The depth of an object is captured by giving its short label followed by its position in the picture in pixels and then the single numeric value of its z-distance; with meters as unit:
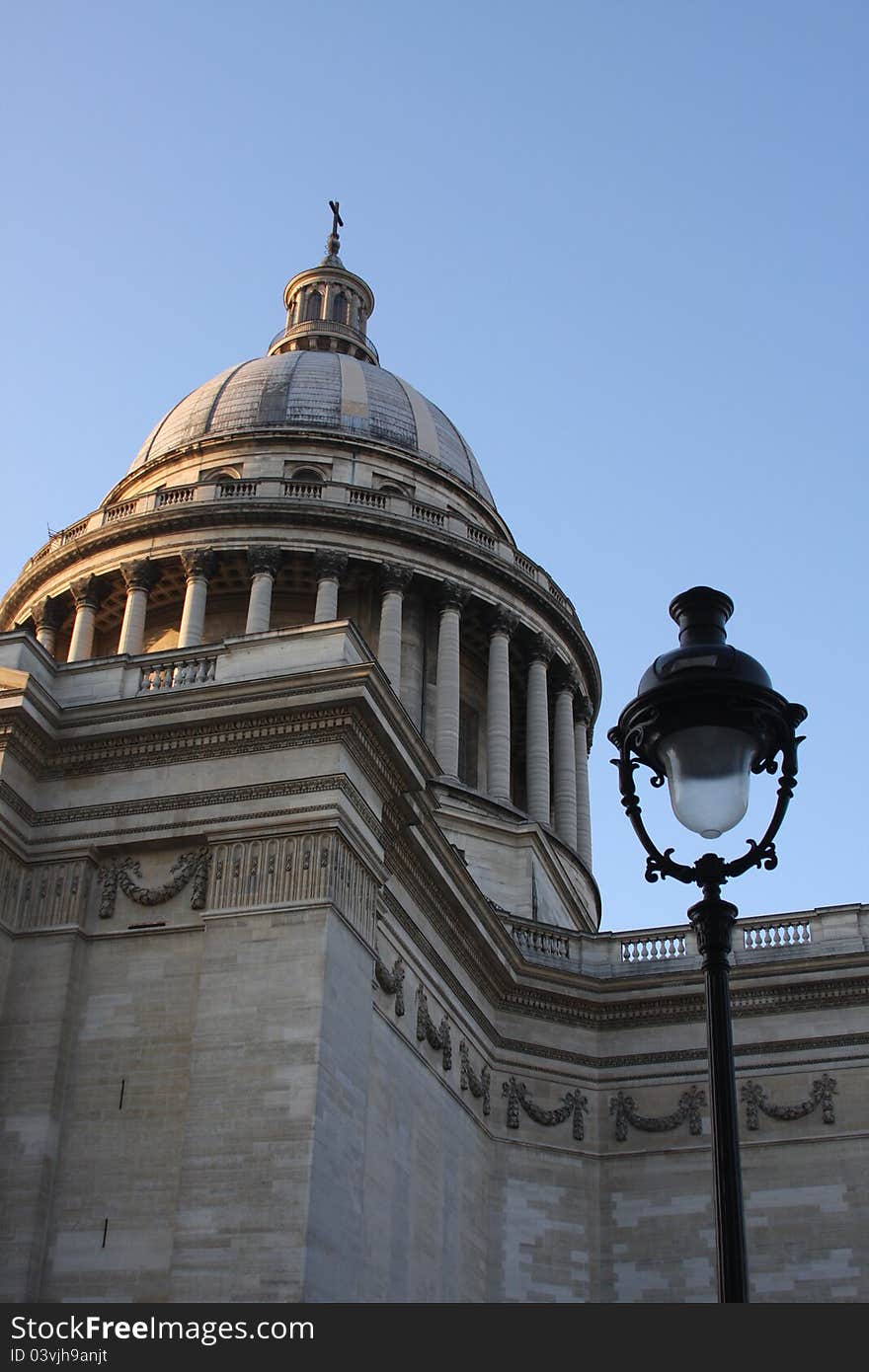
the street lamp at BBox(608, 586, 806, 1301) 8.31
